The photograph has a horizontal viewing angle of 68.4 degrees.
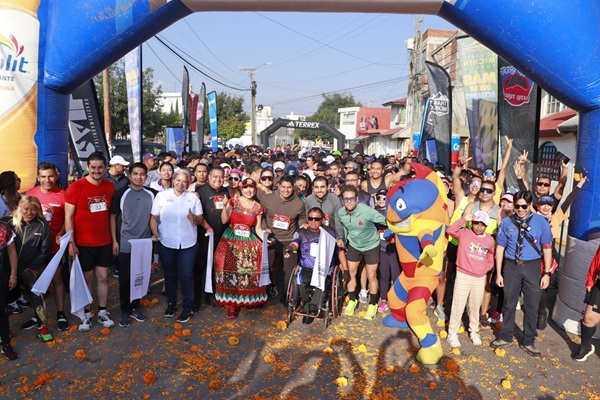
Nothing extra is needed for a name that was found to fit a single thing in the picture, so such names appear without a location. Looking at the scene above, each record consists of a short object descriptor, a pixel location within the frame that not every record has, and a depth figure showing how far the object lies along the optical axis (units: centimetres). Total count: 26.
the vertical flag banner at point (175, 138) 1647
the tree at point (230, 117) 4731
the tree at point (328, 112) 7681
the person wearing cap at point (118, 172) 648
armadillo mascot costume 451
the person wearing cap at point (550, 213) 541
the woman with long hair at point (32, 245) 454
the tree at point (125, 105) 2523
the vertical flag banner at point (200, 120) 1766
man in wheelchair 536
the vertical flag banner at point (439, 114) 1098
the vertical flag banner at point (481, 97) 862
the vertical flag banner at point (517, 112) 765
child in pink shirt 488
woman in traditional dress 554
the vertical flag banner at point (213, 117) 1948
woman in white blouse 523
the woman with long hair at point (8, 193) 491
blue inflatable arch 493
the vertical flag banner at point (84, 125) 786
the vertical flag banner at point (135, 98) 942
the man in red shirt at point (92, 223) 491
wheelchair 535
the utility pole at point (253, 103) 3791
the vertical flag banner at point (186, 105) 1564
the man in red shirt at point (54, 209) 505
